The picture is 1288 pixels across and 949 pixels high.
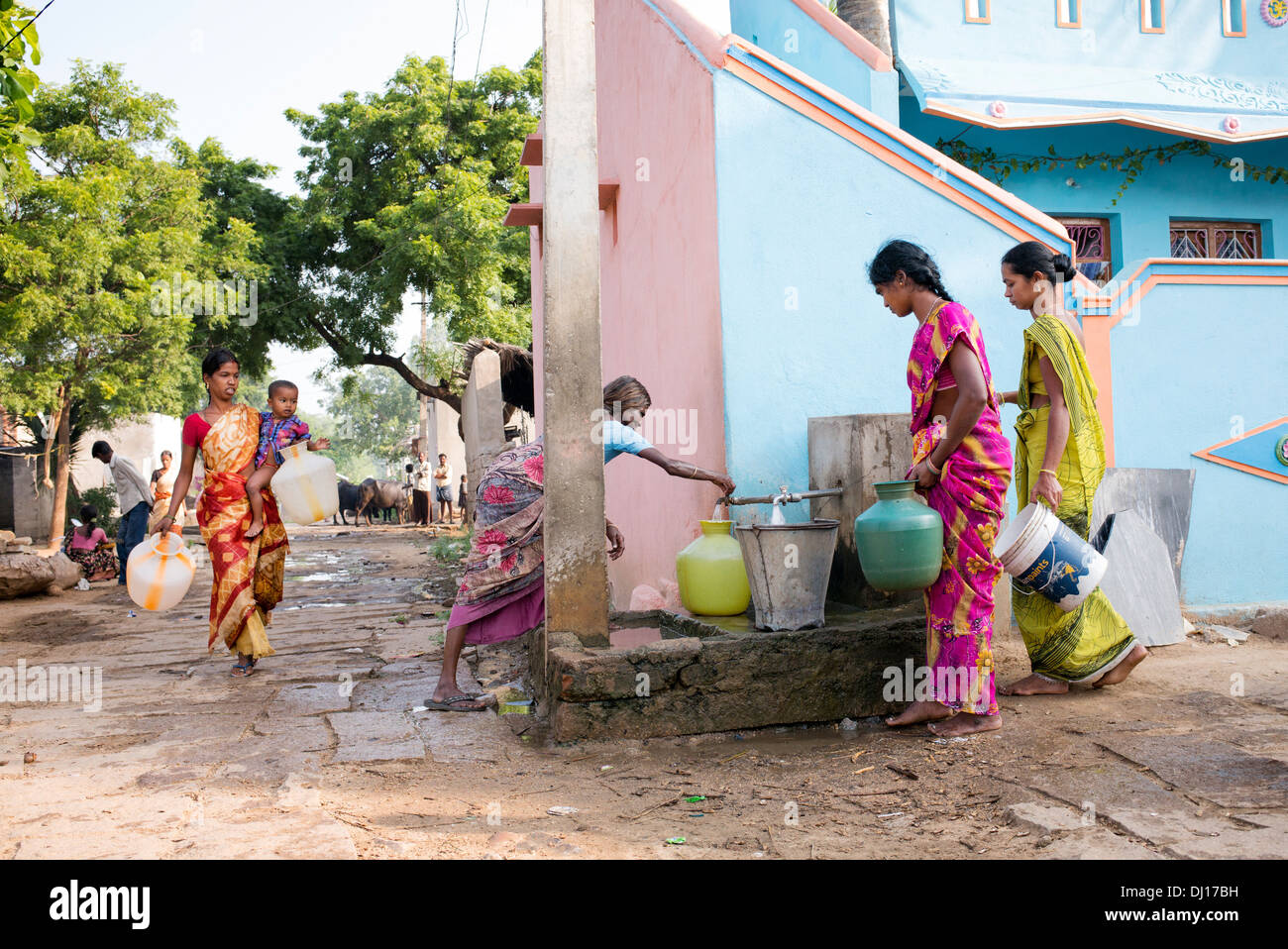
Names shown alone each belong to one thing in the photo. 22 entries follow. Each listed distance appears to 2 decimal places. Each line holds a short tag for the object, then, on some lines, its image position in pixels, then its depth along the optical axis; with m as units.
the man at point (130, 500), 9.60
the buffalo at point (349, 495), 24.91
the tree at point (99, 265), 13.85
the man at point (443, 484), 21.88
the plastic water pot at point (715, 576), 4.32
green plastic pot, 3.50
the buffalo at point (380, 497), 24.61
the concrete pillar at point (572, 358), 3.85
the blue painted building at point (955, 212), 4.99
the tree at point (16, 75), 5.12
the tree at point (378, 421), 62.28
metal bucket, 3.91
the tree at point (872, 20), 9.12
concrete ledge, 3.64
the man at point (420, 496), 22.73
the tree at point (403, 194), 18.70
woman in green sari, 3.96
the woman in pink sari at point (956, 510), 3.61
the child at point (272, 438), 5.34
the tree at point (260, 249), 19.45
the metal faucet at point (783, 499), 4.11
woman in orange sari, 5.28
